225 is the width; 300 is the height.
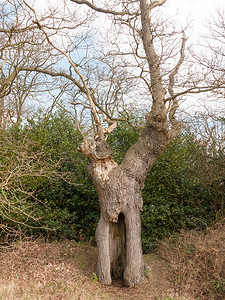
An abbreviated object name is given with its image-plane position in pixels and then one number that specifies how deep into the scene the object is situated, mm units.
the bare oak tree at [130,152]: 5961
